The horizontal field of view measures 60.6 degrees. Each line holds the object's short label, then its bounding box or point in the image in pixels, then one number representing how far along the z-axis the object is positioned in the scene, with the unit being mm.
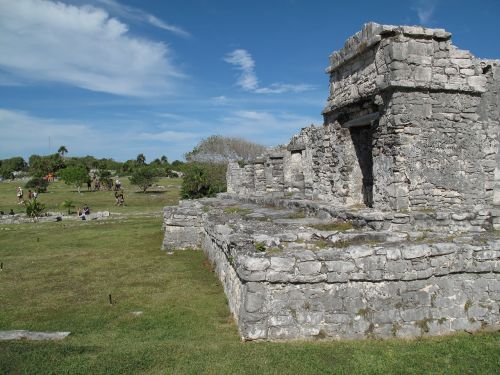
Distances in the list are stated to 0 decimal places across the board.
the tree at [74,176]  39094
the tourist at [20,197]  31388
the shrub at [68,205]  26359
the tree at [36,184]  41444
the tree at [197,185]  23359
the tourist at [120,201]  29875
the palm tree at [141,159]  81375
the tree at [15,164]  75500
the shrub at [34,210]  22750
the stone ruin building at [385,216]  5590
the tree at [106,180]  42531
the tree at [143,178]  38844
